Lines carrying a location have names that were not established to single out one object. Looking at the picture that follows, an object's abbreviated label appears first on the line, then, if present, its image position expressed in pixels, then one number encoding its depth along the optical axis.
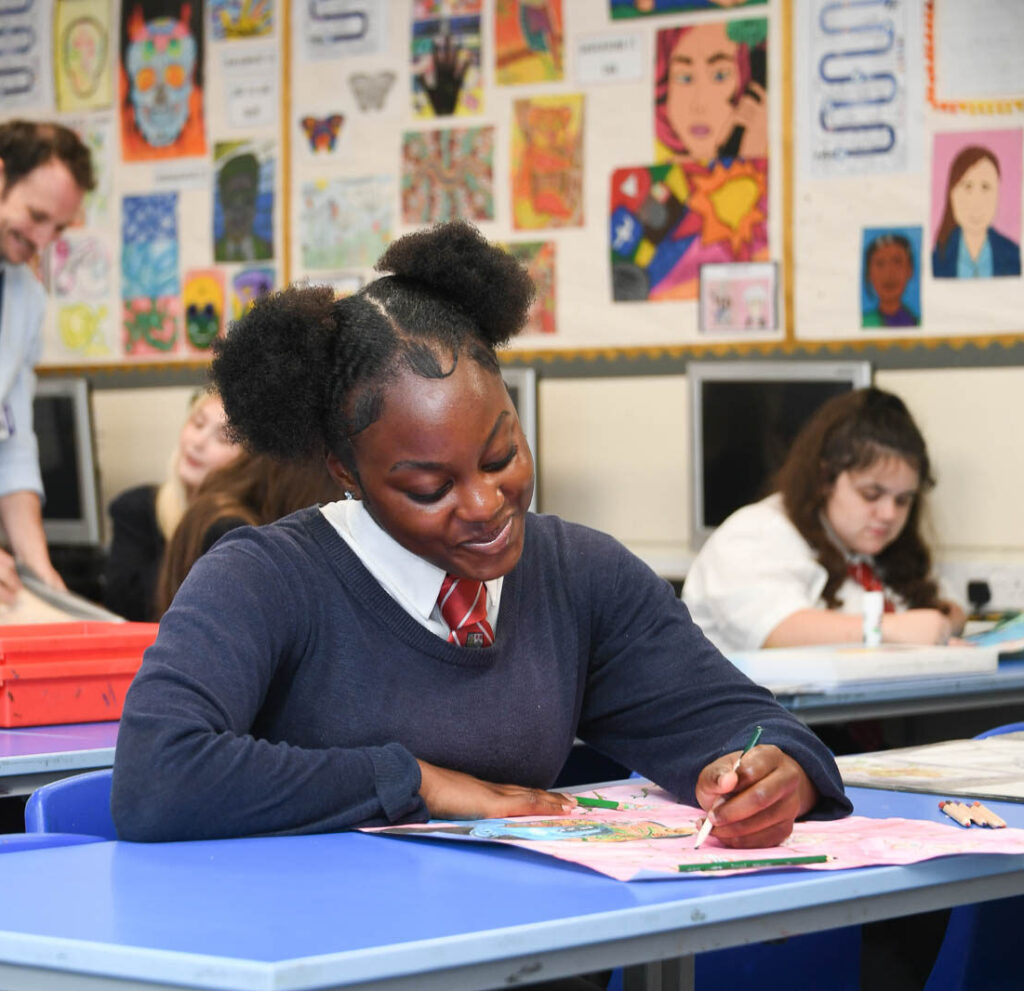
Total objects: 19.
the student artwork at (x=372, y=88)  4.54
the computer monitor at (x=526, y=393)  4.09
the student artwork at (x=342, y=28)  4.55
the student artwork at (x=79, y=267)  4.97
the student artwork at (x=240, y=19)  4.73
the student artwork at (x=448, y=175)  4.40
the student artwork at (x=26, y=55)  5.07
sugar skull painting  4.85
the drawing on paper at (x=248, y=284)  4.71
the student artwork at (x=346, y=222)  4.57
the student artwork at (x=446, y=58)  4.41
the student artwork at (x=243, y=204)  4.71
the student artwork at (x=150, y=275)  4.87
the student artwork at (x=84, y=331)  4.97
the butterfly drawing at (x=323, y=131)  4.62
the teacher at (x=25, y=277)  3.29
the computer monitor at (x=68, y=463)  4.70
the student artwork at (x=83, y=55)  4.98
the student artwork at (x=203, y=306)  4.79
